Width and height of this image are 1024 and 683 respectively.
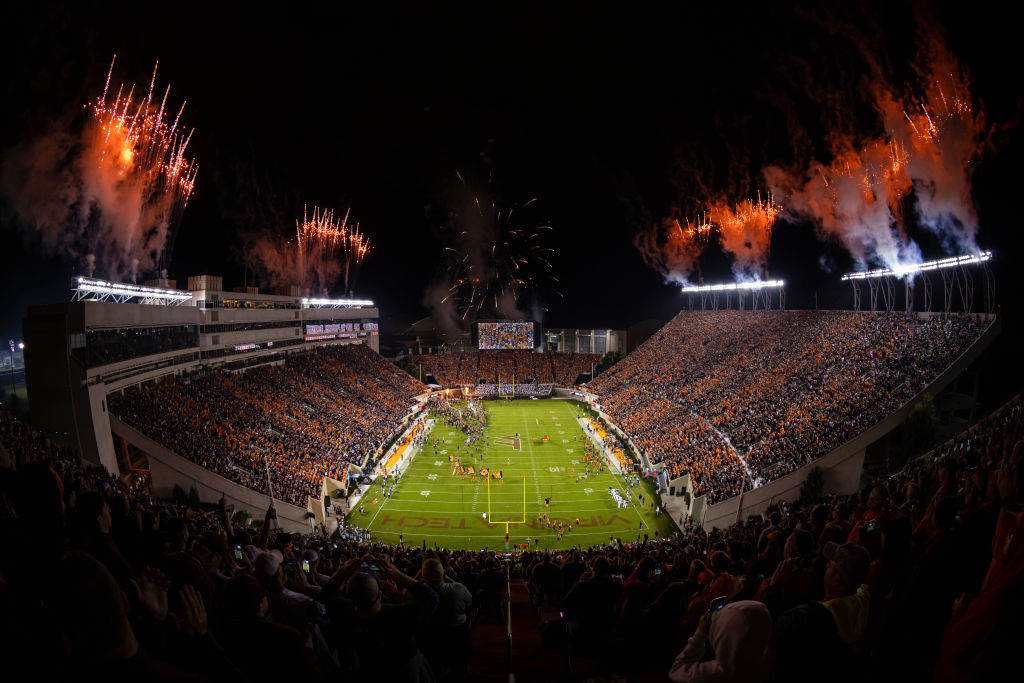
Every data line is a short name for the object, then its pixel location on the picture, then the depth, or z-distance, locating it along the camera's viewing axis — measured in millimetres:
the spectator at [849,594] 3287
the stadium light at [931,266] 28797
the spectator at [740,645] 2707
